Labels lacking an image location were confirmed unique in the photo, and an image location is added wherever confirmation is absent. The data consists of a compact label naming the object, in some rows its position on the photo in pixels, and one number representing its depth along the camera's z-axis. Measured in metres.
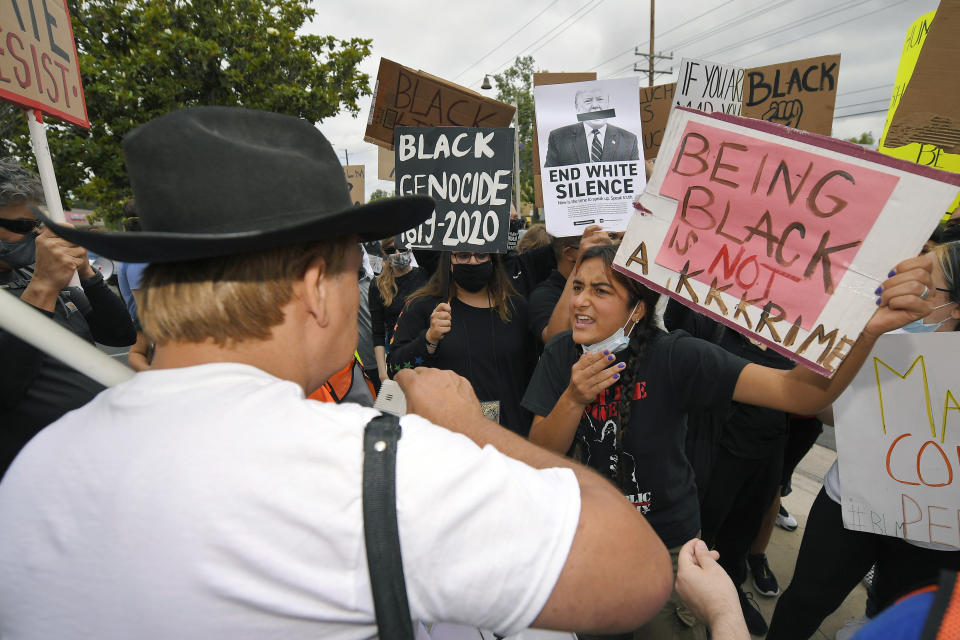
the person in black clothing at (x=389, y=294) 4.64
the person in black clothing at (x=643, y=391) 1.84
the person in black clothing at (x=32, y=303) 1.91
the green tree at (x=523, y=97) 34.97
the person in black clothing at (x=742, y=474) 2.83
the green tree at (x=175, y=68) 11.33
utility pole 29.43
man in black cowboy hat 0.71
